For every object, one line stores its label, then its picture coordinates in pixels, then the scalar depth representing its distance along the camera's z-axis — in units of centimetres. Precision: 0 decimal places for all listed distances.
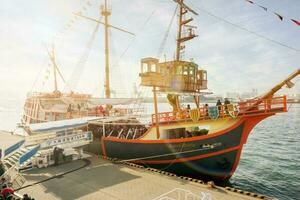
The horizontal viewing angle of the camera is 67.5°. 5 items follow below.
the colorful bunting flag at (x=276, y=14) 1256
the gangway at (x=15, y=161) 1125
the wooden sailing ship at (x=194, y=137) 1367
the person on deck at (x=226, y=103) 1412
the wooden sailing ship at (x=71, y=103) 2566
